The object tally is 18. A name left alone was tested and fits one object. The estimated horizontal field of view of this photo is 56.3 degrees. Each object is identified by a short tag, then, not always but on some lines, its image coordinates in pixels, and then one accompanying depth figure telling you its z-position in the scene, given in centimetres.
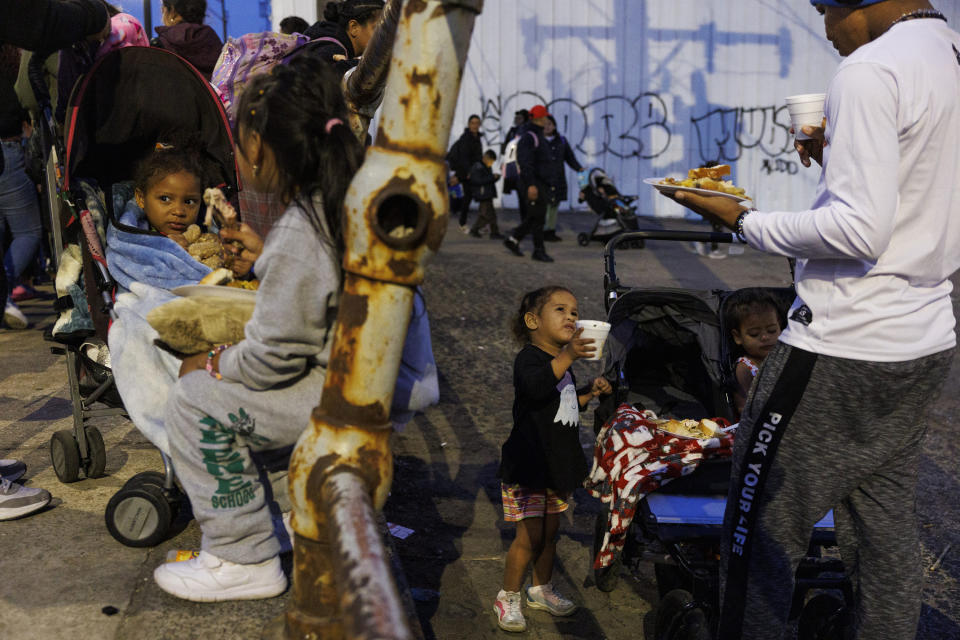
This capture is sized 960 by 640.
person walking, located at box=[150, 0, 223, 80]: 562
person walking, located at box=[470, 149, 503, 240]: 1362
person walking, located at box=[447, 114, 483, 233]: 1441
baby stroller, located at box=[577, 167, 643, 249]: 1352
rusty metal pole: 160
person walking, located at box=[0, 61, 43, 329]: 677
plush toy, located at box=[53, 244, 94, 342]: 354
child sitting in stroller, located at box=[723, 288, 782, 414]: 371
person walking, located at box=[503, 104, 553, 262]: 1162
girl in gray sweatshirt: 216
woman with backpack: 427
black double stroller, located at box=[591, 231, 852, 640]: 295
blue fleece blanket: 333
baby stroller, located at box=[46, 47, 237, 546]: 343
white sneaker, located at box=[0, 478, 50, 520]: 324
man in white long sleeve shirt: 209
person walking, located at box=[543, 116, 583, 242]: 1234
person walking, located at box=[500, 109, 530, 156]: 1417
